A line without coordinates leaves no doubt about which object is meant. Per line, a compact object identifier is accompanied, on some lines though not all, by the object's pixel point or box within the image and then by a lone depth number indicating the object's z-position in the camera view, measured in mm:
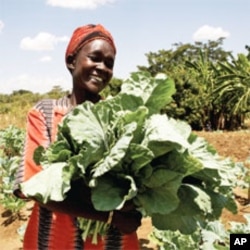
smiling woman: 1594
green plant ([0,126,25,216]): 5569
